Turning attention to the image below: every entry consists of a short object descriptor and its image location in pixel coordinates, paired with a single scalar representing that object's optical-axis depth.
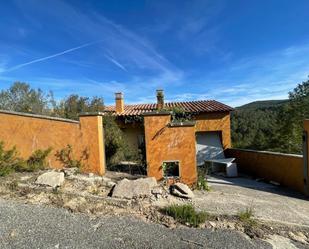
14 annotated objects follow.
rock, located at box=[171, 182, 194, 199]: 5.94
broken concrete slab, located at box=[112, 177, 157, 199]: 5.50
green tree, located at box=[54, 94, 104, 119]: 11.15
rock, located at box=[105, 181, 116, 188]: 6.15
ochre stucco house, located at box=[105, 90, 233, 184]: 7.34
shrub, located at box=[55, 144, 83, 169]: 7.57
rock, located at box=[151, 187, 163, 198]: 5.67
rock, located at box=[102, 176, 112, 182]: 6.65
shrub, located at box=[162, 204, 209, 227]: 4.43
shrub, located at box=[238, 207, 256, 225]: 4.61
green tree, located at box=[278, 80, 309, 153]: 13.93
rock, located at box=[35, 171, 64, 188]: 5.64
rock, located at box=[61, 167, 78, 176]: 6.78
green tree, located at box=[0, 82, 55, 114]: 13.60
